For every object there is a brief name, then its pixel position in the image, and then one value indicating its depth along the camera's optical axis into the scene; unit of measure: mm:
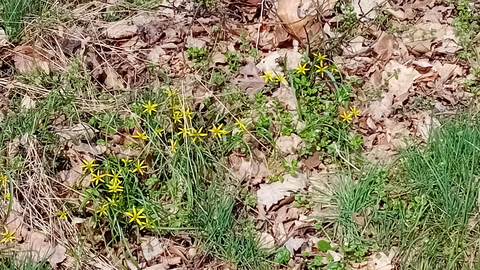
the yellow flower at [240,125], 2477
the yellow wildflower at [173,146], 2432
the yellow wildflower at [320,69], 2663
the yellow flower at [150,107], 2498
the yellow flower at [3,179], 2314
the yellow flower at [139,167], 2369
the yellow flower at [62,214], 2264
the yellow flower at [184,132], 2420
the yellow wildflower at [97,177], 2286
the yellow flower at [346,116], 2523
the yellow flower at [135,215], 2219
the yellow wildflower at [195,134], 2415
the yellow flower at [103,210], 2234
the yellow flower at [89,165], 2307
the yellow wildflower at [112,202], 2238
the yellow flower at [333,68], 2713
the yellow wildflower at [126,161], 2367
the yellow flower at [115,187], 2262
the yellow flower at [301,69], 2643
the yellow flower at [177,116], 2471
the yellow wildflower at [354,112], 2541
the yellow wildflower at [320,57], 2689
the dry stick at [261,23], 2976
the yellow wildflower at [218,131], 2461
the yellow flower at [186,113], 2479
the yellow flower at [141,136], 2430
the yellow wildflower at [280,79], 2617
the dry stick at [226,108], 2565
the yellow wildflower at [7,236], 2201
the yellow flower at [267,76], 2611
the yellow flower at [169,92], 2552
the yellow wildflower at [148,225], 2234
